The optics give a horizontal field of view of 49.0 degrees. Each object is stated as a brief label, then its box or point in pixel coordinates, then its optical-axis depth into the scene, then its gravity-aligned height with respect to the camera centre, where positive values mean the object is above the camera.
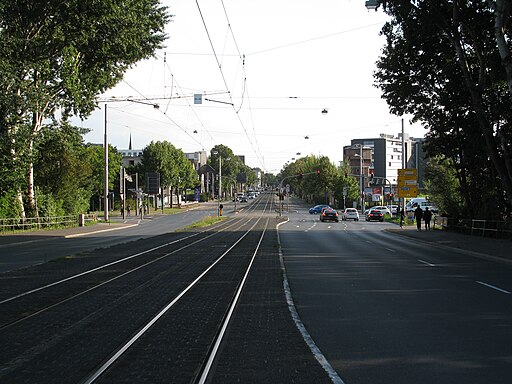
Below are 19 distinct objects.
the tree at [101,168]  80.96 +3.42
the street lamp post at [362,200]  84.72 -1.57
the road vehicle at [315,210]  87.00 -3.04
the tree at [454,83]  26.12 +5.67
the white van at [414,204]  75.06 -1.85
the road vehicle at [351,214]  65.31 -2.78
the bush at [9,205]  37.38 -0.98
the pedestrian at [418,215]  39.69 -1.83
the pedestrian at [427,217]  40.12 -1.93
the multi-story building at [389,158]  117.75 +7.04
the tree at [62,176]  46.28 +1.24
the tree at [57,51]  32.69 +8.83
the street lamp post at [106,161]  50.37 +2.76
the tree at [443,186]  40.41 +0.32
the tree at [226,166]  191.26 +8.68
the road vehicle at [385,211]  66.02 -2.47
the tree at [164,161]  101.06 +5.34
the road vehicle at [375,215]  61.56 -2.71
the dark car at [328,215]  60.25 -2.64
